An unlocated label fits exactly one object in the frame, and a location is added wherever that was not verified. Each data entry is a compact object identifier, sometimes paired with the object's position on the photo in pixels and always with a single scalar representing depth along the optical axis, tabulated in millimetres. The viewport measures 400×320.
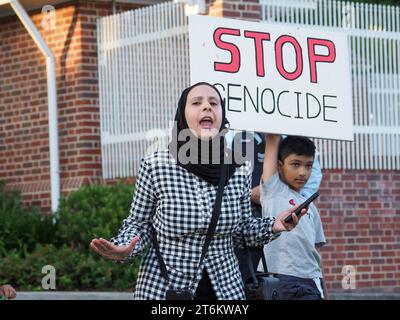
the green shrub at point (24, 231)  13422
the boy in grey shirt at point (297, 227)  7492
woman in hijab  6215
